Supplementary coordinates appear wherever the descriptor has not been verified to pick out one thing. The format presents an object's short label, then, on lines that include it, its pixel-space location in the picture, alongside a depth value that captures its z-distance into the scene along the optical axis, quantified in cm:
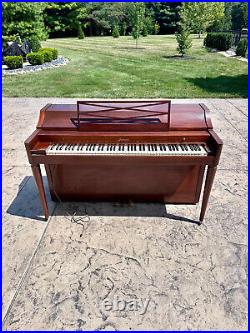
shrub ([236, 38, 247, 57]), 1695
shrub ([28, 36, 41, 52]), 1620
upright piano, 292
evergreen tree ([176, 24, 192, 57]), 1603
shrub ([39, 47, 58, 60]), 1560
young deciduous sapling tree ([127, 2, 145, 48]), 1928
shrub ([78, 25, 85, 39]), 3115
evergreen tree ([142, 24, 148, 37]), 3262
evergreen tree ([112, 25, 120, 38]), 3219
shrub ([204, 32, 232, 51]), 2003
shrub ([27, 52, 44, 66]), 1429
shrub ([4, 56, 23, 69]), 1357
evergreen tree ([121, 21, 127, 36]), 3509
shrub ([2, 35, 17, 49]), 1642
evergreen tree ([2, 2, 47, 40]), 1625
